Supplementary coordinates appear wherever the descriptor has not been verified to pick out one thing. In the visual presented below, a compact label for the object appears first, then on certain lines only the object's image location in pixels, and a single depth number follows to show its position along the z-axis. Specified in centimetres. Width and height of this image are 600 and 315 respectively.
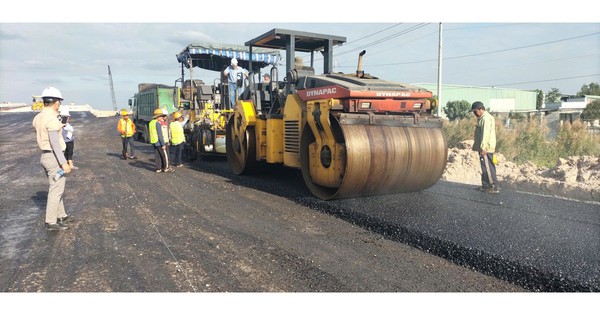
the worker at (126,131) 1143
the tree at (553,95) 6643
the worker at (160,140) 921
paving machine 1048
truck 1596
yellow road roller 516
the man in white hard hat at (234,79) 888
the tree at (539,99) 6284
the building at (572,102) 4984
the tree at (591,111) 2550
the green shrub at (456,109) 4009
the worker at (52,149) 471
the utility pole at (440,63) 2060
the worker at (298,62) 699
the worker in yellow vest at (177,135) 988
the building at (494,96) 5834
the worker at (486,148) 613
